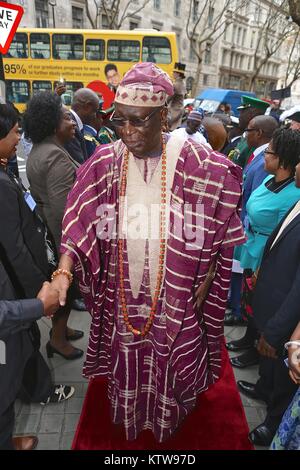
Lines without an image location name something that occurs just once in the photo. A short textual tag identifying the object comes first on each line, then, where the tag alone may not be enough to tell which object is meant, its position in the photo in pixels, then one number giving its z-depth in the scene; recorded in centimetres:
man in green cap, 420
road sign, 326
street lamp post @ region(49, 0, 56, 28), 2043
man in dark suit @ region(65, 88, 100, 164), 349
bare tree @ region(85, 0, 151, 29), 2197
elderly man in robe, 166
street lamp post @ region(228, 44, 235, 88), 3791
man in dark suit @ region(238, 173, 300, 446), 186
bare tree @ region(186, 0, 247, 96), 2834
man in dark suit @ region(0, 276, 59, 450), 149
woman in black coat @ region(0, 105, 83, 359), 170
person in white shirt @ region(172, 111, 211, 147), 438
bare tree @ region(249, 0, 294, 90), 2257
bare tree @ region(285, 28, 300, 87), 2822
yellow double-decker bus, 1255
